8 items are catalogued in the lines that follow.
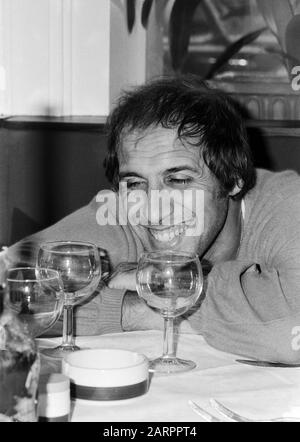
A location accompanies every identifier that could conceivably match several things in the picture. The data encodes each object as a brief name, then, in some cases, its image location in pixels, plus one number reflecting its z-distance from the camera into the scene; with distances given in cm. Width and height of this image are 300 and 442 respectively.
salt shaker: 174
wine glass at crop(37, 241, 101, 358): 204
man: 213
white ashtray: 182
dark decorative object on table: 170
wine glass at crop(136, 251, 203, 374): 198
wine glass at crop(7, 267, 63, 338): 191
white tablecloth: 180
